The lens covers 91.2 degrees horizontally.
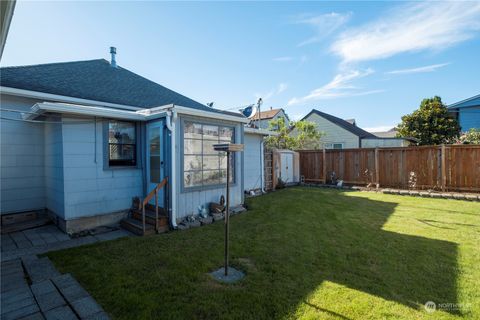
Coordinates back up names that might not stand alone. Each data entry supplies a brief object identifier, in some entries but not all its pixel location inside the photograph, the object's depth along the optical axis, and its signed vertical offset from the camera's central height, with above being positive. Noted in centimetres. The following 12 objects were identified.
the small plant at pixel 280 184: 1076 -119
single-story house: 480 +15
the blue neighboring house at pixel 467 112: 1466 +284
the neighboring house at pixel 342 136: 1780 +166
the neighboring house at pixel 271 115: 2758 +532
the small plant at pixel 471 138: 1178 +92
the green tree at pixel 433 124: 1491 +208
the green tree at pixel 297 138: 1590 +140
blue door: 524 +7
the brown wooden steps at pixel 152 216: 494 -122
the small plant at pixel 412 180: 915 -93
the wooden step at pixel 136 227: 473 -138
